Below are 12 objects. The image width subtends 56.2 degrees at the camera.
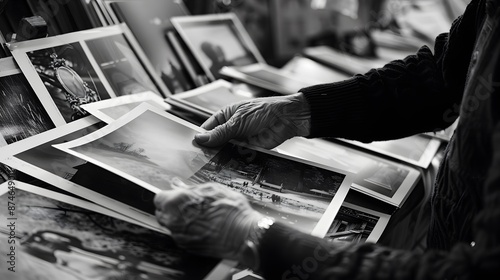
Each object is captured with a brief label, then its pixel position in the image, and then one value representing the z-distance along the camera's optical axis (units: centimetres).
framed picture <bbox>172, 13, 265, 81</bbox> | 146
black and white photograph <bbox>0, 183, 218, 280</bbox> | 66
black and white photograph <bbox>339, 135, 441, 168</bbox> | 117
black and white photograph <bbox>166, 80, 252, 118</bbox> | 117
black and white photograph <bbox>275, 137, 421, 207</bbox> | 100
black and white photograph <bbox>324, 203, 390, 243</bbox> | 86
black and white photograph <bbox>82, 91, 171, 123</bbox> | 101
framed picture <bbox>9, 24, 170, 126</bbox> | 100
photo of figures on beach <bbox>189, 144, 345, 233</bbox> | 83
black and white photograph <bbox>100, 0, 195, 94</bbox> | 131
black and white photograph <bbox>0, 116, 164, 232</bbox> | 77
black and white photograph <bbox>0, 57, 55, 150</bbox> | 90
